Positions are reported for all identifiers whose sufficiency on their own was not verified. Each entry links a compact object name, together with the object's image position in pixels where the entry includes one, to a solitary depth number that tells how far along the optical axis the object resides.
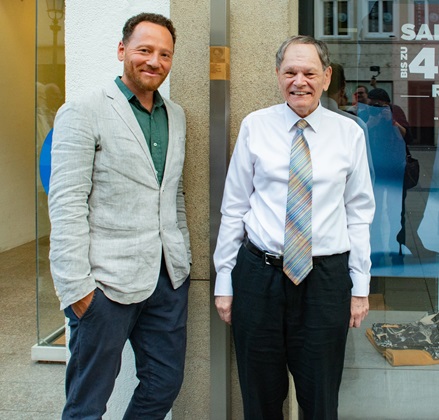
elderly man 2.54
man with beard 2.55
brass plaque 3.12
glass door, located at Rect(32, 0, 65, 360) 5.09
